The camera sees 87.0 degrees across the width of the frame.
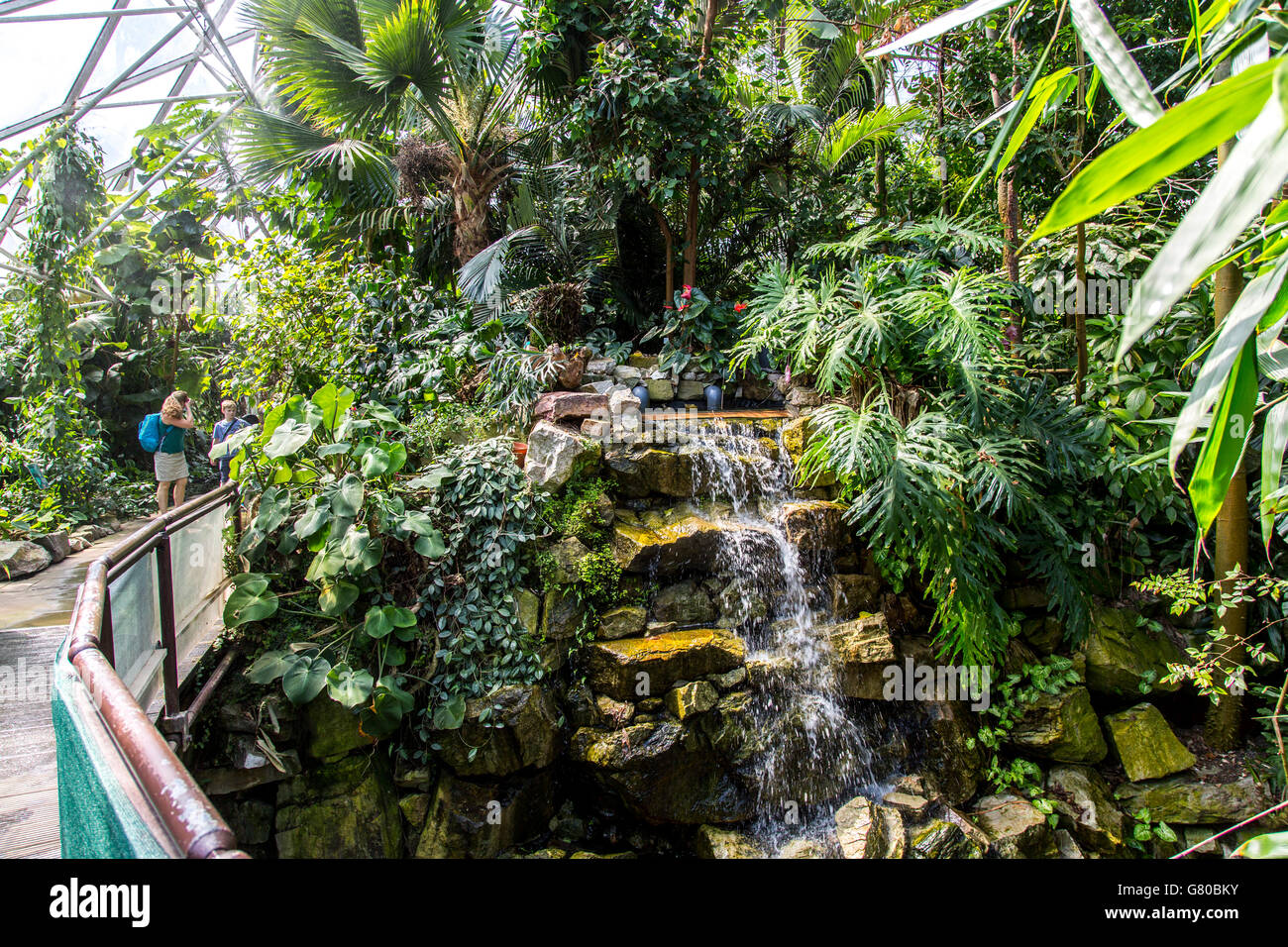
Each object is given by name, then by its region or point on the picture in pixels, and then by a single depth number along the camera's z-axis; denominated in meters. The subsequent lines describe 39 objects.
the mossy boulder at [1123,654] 4.89
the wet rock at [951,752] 4.77
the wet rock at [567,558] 4.75
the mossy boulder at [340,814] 4.11
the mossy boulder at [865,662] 4.79
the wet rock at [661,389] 6.98
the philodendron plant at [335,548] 4.02
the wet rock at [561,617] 4.67
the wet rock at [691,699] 4.38
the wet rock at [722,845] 4.19
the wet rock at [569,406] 5.72
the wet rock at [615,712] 4.39
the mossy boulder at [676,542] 4.95
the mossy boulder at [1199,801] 4.45
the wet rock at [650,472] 5.36
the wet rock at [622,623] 4.74
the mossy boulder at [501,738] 4.27
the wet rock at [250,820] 4.03
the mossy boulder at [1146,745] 4.66
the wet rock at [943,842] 4.03
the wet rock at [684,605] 4.96
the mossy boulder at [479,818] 4.21
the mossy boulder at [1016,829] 4.30
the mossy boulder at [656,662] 4.48
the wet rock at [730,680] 4.59
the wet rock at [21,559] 5.65
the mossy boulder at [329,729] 4.23
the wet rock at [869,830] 4.05
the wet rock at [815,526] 5.27
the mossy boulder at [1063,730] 4.77
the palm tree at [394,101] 6.37
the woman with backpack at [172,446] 6.19
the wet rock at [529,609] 4.66
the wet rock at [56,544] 6.23
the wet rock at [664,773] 4.27
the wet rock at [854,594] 5.18
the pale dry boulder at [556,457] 5.11
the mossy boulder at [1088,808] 4.48
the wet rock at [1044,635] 5.05
